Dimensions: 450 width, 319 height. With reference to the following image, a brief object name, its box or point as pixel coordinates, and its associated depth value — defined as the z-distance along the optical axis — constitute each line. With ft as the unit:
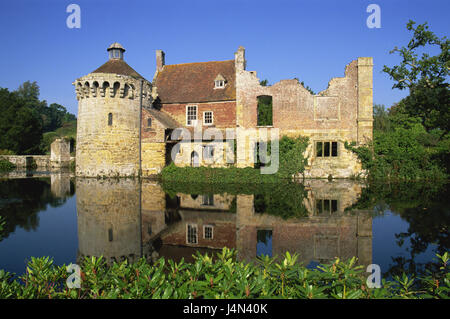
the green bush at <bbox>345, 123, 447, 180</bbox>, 69.36
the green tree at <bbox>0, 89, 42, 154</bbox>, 133.69
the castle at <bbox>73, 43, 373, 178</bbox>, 74.33
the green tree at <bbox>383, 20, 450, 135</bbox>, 60.44
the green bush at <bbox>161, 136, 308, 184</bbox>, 69.26
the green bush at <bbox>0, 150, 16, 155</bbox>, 121.87
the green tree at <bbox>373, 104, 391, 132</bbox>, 156.04
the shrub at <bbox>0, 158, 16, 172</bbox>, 111.96
